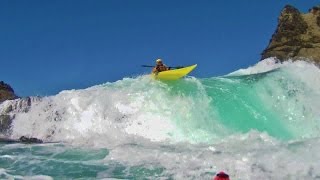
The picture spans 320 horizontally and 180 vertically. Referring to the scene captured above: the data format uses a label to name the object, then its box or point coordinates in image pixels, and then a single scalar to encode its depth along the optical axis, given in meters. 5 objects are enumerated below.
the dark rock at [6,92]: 26.91
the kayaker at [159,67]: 22.93
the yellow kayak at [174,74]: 22.06
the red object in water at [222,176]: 8.58
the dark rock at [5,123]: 21.27
